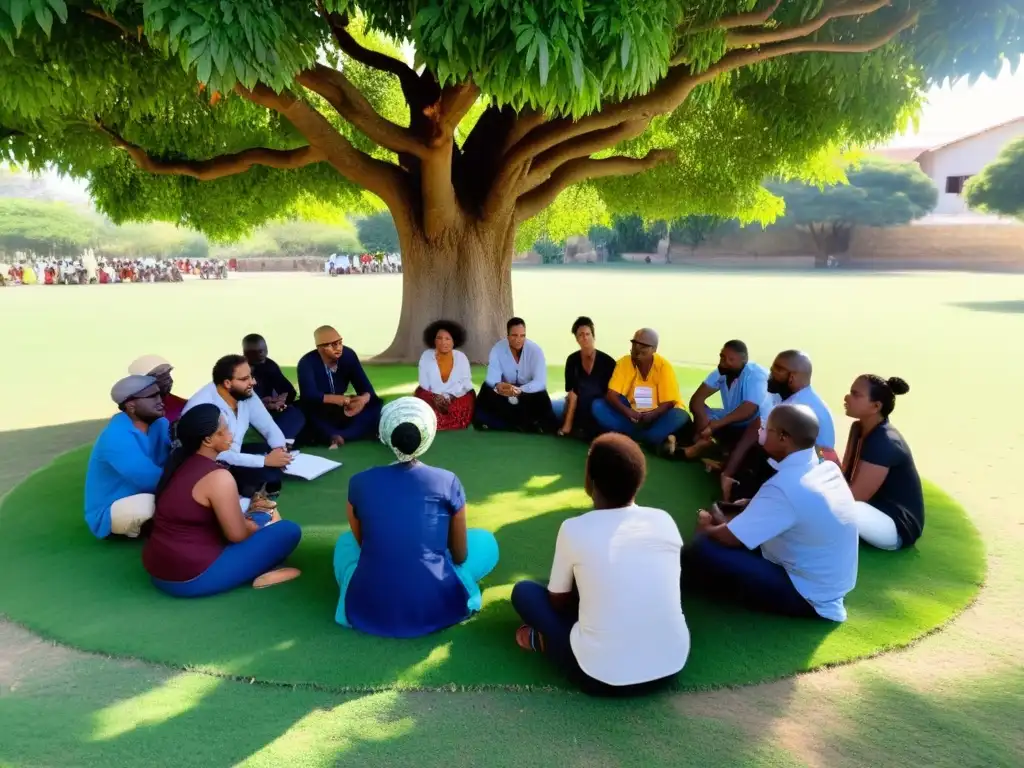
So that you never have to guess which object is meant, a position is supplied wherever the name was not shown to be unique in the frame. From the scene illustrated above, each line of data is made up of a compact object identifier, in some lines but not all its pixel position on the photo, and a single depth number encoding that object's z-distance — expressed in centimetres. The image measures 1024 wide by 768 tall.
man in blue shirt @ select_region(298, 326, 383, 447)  761
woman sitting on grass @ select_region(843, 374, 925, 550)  496
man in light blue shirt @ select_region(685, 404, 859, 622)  383
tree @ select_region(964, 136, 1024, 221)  3353
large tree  539
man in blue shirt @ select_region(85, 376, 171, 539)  504
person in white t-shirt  323
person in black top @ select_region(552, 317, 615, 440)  784
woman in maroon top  414
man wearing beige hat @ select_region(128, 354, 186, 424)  600
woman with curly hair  807
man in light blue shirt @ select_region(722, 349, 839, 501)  555
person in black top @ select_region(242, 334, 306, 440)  731
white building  6044
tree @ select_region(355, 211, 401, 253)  8344
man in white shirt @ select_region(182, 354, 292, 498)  565
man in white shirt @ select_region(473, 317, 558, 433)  821
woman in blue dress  379
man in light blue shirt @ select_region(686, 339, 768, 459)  672
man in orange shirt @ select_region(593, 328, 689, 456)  741
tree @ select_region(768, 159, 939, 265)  5534
